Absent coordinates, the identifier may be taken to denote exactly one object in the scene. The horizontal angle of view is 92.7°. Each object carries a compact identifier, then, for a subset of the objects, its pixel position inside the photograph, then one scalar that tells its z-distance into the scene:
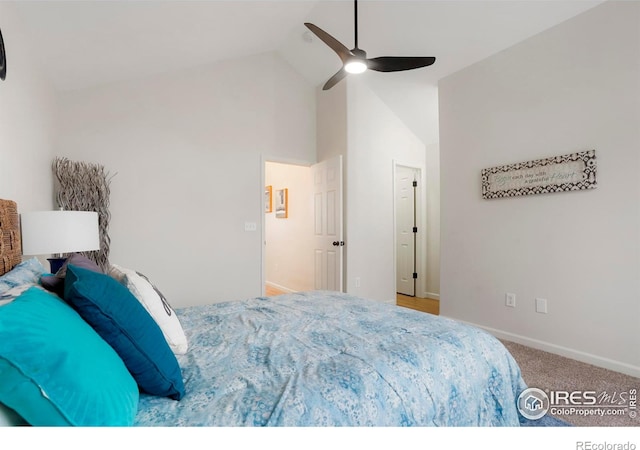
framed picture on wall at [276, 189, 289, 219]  5.21
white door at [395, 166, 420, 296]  4.86
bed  0.66
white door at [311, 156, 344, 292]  3.84
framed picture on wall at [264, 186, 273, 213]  5.72
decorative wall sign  2.41
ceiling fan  2.12
